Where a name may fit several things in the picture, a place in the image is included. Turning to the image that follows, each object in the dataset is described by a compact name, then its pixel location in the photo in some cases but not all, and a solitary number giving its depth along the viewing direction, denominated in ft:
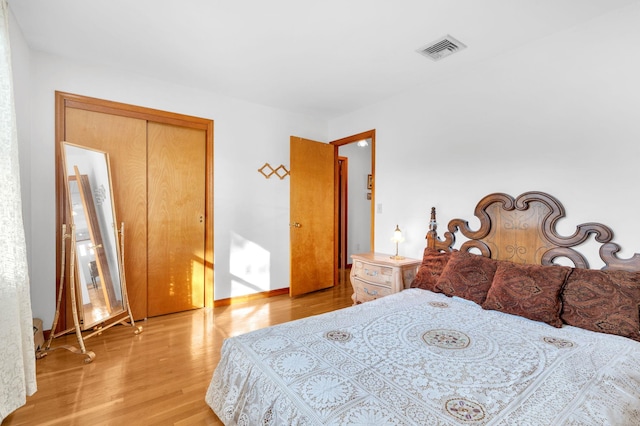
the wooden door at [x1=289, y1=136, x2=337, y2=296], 12.87
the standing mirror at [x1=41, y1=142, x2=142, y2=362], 8.14
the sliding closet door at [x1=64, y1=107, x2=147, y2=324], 9.48
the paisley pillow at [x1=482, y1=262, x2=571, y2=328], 6.07
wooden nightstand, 9.37
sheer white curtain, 4.80
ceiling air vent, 7.66
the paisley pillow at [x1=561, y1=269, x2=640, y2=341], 5.42
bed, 3.48
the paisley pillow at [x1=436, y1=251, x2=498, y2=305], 7.27
